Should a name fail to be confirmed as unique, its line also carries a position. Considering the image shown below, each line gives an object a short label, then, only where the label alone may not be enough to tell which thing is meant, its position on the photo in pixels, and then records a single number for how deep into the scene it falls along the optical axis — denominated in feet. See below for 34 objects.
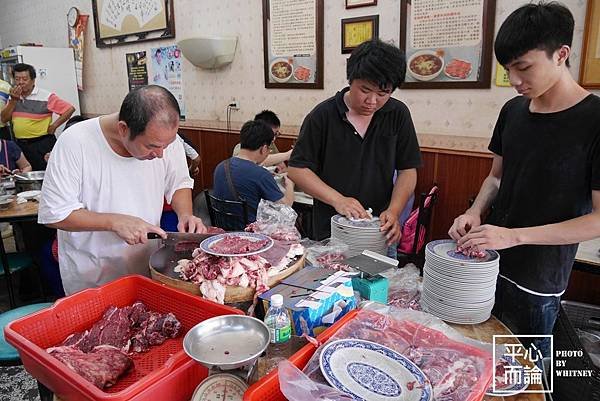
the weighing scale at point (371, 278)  4.50
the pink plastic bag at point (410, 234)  10.53
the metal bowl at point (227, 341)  3.04
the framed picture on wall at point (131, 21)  18.31
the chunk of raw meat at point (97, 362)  3.40
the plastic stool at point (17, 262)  10.58
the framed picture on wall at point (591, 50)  9.10
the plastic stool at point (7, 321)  5.85
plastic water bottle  3.67
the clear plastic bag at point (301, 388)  2.81
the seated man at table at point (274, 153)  13.85
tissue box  3.85
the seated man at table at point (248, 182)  10.18
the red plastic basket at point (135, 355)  3.05
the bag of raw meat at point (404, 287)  4.96
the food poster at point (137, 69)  20.06
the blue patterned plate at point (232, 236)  4.87
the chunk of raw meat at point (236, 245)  4.98
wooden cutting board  4.53
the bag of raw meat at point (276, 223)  5.89
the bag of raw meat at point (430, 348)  3.16
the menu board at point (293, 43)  13.87
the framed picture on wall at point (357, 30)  12.51
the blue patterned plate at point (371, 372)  2.99
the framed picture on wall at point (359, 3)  12.37
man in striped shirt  16.75
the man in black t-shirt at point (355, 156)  7.06
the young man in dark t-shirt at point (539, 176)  4.69
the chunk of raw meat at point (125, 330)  4.04
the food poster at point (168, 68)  18.56
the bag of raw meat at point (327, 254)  5.14
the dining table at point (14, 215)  9.83
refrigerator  22.15
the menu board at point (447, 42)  10.62
